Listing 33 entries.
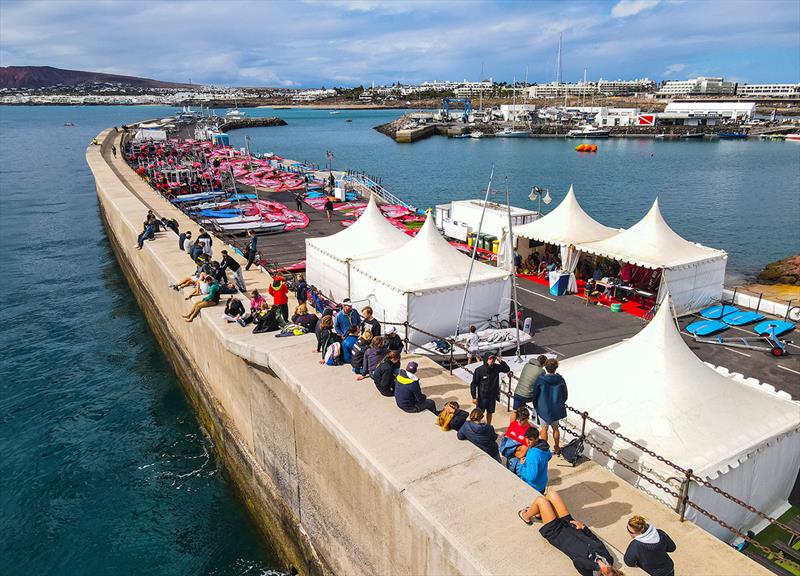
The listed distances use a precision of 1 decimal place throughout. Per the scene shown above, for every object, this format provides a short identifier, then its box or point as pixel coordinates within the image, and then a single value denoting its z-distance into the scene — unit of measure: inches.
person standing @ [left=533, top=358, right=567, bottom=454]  384.2
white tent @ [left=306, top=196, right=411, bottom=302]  838.5
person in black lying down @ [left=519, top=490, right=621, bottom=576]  253.0
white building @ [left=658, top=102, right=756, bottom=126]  5920.3
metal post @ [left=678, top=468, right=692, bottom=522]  313.7
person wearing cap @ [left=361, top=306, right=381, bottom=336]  510.0
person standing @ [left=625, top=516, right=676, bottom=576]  263.9
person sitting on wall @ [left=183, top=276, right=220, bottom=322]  678.5
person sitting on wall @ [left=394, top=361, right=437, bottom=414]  398.0
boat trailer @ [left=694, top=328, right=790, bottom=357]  727.1
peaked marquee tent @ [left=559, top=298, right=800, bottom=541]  386.6
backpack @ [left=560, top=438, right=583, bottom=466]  392.5
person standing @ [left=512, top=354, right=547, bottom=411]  407.5
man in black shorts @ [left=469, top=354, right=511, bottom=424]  406.9
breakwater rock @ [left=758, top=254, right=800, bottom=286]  1245.4
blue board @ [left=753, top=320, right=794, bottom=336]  778.2
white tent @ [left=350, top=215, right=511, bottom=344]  706.2
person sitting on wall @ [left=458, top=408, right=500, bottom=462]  353.7
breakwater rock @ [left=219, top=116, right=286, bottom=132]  6508.9
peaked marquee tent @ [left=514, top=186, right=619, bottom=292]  963.3
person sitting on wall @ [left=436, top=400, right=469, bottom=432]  375.6
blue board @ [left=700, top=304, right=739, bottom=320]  841.5
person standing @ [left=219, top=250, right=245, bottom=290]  808.3
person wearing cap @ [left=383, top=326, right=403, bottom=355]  456.8
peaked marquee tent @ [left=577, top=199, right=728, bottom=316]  827.9
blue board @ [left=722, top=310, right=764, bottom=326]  820.6
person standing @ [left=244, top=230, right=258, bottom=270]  916.0
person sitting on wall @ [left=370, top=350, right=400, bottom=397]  419.8
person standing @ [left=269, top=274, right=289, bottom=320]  634.2
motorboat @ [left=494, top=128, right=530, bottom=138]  5767.7
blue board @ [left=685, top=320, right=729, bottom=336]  789.2
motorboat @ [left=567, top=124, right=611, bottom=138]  5541.3
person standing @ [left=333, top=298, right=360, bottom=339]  535.2
